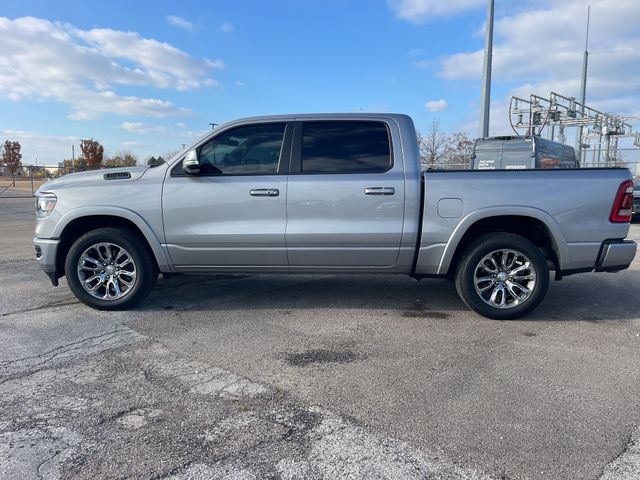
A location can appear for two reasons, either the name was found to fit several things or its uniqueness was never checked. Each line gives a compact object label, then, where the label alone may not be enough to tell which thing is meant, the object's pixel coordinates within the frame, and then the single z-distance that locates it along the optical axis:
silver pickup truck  4.76
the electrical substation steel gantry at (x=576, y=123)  22.67
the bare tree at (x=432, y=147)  28.98
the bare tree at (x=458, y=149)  26.20
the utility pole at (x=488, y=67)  12.11
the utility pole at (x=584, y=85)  24.53
